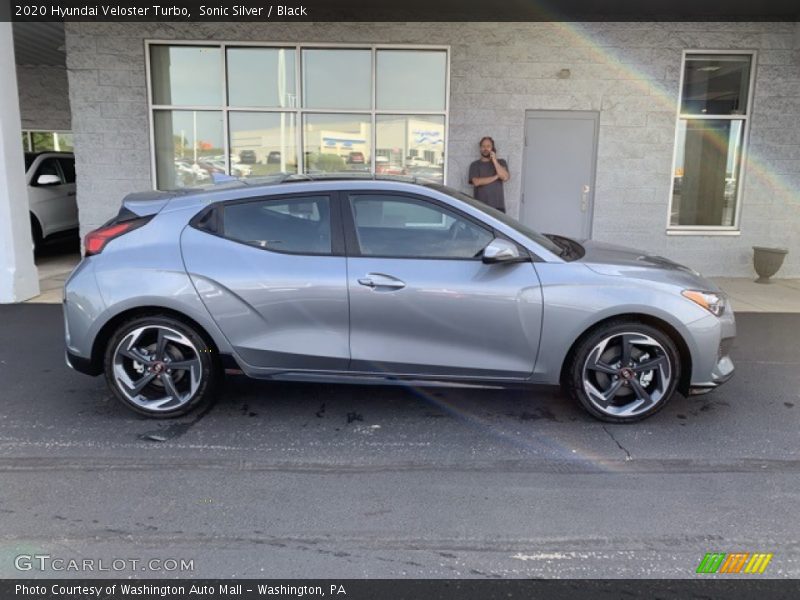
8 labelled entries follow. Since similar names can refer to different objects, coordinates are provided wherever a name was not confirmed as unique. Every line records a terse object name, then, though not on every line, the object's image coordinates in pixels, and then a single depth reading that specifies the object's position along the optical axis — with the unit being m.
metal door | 9.17
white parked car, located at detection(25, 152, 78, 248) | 10.39
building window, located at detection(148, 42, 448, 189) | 9.13
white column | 7.27
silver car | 3.90
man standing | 8.80
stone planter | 9.02
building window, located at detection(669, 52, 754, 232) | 9.23
